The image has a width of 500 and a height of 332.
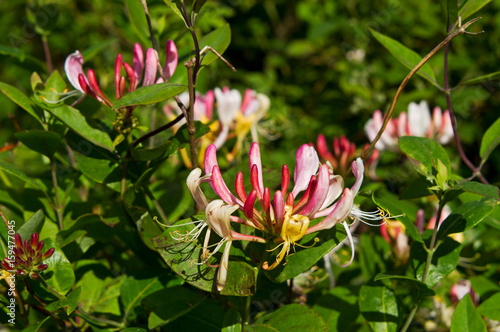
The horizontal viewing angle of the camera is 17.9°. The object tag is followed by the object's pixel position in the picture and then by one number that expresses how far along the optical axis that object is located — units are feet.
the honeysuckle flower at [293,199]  2.20
